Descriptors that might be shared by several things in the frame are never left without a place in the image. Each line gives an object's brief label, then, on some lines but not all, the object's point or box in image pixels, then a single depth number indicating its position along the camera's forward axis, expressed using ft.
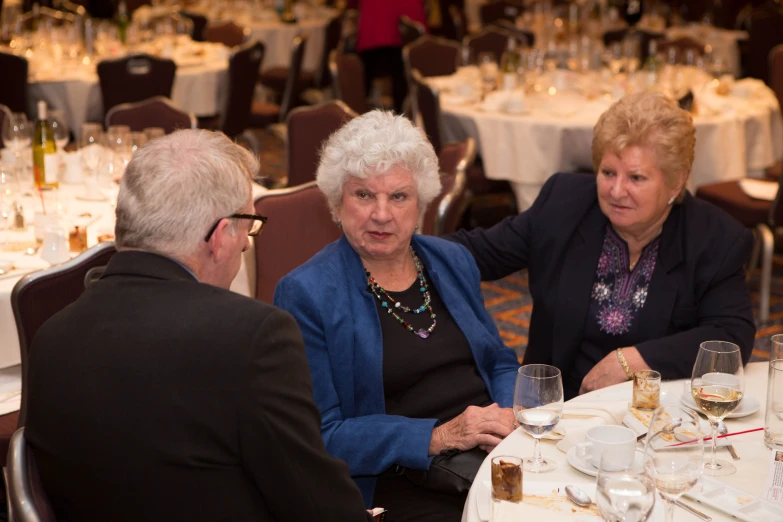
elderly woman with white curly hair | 7.50
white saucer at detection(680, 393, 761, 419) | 7.02
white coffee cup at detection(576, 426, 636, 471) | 5.53
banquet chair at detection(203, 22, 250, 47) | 28.48
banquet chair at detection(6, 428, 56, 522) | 5.01
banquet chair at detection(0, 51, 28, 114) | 19.61
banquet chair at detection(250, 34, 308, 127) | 23.80
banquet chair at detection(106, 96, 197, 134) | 15.76
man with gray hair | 5.08
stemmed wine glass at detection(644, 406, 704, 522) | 5.32
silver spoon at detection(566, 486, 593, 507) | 5.79
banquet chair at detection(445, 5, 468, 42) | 32.89
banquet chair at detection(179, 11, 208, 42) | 31.01
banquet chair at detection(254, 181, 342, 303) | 10.72
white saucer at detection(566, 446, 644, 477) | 6.11
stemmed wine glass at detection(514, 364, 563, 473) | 6.31
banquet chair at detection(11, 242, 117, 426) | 8.03
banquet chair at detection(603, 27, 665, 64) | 27.37
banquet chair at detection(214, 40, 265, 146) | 21.53
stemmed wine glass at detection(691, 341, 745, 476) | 6.44
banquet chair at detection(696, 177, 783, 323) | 16.21
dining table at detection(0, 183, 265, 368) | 9.58
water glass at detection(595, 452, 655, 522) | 4.91
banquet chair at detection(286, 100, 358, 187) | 16.30
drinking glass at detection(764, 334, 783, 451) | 6.51
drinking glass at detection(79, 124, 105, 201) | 12.70
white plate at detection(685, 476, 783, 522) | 5.63
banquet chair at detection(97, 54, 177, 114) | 19.99
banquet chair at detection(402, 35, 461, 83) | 24.54
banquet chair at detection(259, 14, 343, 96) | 29.32
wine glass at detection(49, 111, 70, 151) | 14.48
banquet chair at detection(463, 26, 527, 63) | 27.37
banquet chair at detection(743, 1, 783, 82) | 29.60
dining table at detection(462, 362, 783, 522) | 5.68
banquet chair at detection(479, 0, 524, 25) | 34.50
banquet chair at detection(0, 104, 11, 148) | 14.88
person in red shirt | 28.50
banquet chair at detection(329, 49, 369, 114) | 20.93
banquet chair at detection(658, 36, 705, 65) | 25.22
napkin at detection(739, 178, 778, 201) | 16.88
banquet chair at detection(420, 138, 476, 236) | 12.17
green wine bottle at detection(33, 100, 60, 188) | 13.11
